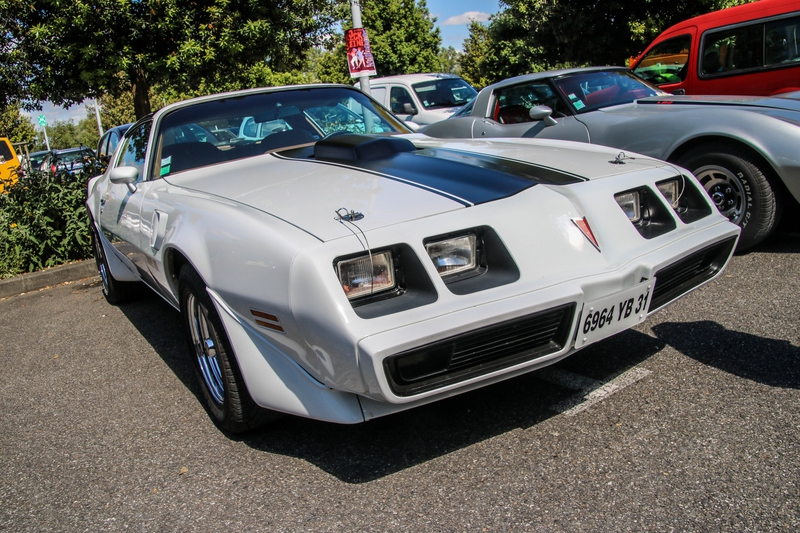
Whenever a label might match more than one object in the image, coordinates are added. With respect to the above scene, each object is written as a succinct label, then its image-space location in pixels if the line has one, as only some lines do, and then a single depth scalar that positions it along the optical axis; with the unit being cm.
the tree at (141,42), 835
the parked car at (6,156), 1491
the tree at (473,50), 3729
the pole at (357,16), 914
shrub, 659
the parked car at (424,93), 1115
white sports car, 204
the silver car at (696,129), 423
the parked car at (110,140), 1084
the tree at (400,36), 2791
